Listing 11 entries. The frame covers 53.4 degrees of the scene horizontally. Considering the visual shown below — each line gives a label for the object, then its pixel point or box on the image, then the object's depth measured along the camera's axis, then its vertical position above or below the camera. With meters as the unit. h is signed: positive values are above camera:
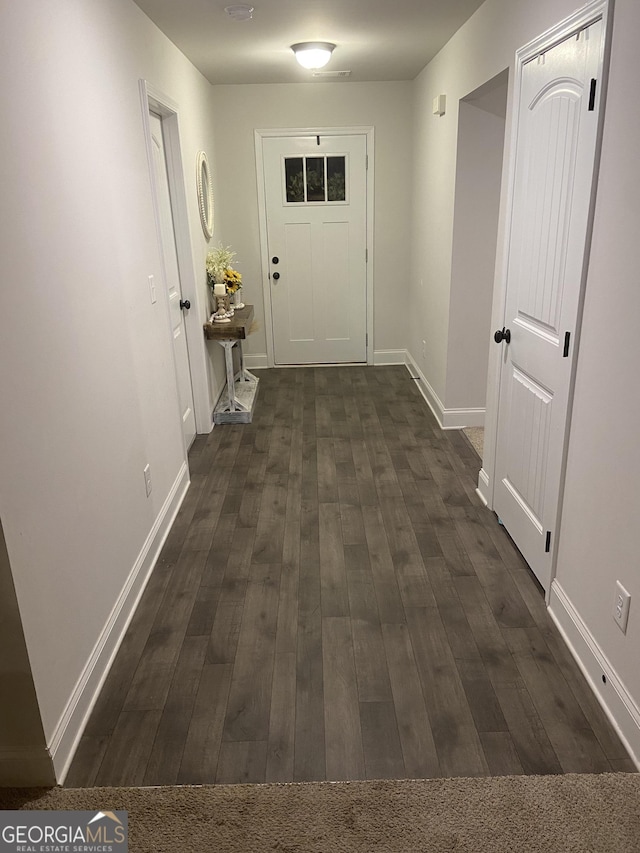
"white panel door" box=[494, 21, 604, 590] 2.16 -0.27
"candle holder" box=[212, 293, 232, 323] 4.79 -0.71
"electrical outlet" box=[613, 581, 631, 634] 1.90 -1.17
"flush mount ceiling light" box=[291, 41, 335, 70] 3.97 +0.92
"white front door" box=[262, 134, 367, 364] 5.64 -0.34
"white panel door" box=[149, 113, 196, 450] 3.76 -0.43
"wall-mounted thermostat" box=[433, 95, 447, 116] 4.26 +0.63
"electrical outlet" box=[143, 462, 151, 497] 2.91 -1.16
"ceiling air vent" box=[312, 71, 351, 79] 4.97 +0.99
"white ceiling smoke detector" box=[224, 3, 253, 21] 3.12 +0.93
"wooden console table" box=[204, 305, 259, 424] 4.54 -1.36
